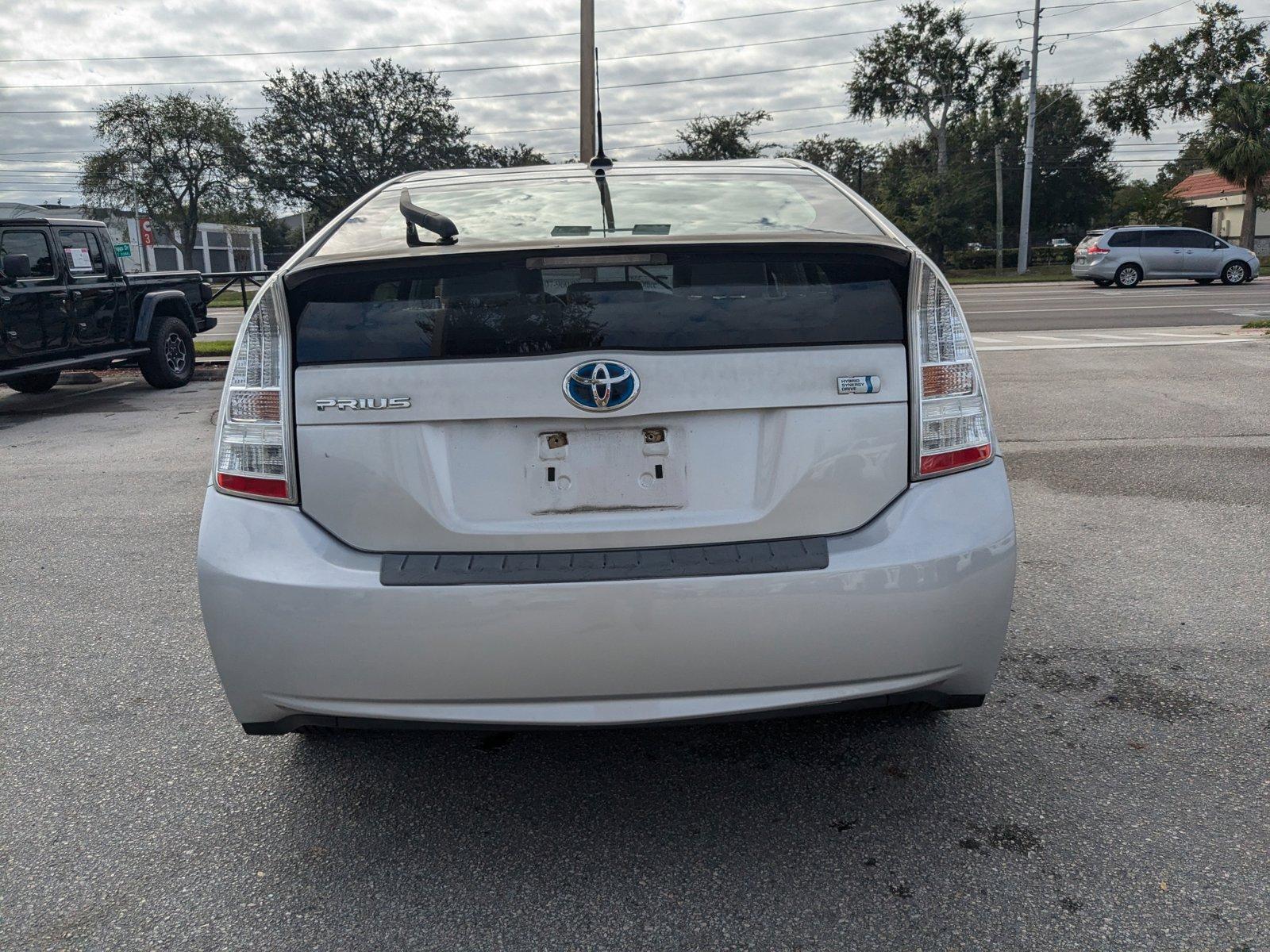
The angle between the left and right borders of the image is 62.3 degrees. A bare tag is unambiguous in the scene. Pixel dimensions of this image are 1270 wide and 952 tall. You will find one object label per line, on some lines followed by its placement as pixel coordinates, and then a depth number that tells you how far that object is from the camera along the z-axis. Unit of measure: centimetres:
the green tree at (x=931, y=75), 5759
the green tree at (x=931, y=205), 4738
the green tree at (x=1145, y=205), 5947
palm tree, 4272
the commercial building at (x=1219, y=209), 6197
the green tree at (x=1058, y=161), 6775
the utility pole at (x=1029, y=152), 4269
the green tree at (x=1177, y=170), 8222
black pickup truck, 1017
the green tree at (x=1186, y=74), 4700
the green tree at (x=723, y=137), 6325
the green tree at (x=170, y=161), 5538
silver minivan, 2786
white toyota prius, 226
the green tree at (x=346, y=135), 5625
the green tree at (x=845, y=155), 6994
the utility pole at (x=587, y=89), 1878
